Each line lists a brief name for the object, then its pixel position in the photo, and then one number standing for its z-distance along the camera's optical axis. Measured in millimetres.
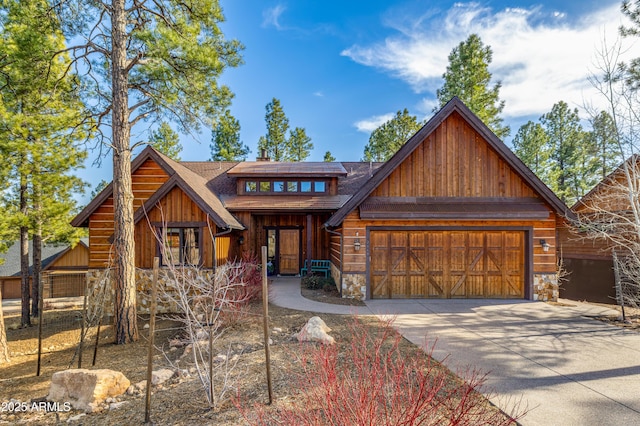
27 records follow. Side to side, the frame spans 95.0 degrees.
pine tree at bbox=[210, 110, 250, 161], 28594
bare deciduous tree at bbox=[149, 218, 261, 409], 3826
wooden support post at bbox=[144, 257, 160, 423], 3541
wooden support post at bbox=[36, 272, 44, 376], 5630
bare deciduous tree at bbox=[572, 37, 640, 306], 7493
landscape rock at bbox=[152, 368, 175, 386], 4631
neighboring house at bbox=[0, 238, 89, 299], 18797
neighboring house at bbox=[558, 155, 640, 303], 13102
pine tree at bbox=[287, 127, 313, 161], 30547
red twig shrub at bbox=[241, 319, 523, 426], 2068
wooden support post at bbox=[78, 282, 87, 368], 5684
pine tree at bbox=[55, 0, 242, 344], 7223
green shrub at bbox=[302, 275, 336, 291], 12195
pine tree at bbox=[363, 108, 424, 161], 28422
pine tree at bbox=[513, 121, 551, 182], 23406
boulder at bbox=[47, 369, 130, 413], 4070
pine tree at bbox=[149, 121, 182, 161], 25672
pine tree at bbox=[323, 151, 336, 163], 33406
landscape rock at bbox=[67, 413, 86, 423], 3756
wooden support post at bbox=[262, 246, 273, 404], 3727
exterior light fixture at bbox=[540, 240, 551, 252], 9945
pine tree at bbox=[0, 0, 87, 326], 8773
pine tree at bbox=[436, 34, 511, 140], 19859
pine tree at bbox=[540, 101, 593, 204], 23953
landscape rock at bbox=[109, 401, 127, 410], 4014
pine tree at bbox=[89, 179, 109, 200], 46438
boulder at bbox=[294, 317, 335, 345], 5715
